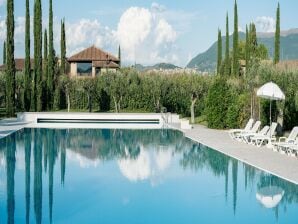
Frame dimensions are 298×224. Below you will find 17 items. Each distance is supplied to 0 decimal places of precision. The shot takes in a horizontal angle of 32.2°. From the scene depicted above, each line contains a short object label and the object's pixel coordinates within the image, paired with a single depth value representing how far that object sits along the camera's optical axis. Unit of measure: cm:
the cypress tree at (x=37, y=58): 3316
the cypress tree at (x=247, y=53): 3856
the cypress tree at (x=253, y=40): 4234
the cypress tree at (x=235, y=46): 3819
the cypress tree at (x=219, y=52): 4153
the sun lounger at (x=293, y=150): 1545
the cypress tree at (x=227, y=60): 3914
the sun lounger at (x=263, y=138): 1792
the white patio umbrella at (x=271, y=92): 1736
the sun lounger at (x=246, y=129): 2017
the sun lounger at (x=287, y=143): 1586
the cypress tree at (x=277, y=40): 3475
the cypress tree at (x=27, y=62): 3281
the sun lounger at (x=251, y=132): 1942
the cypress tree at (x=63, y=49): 3725
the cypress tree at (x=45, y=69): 3447
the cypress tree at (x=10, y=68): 2955
